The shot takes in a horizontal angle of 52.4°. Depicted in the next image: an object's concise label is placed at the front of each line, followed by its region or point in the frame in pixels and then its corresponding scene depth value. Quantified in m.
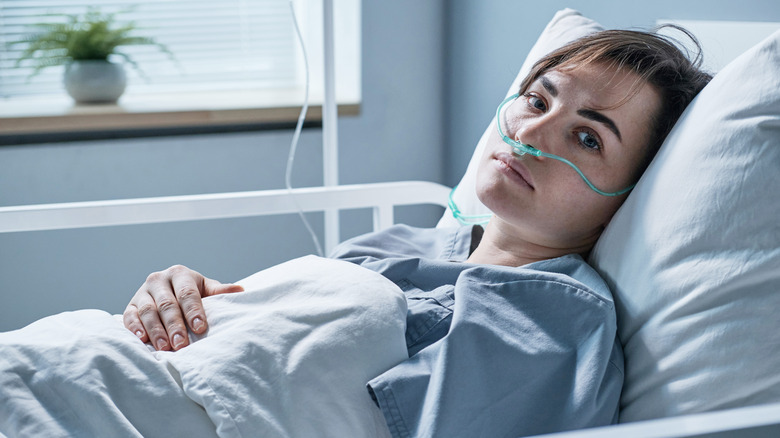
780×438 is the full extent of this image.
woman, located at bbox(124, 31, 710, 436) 0.92
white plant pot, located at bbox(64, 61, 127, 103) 2.36
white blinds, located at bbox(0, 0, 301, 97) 2.38
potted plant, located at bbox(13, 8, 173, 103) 2.35
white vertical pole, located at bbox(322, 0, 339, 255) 1.87
